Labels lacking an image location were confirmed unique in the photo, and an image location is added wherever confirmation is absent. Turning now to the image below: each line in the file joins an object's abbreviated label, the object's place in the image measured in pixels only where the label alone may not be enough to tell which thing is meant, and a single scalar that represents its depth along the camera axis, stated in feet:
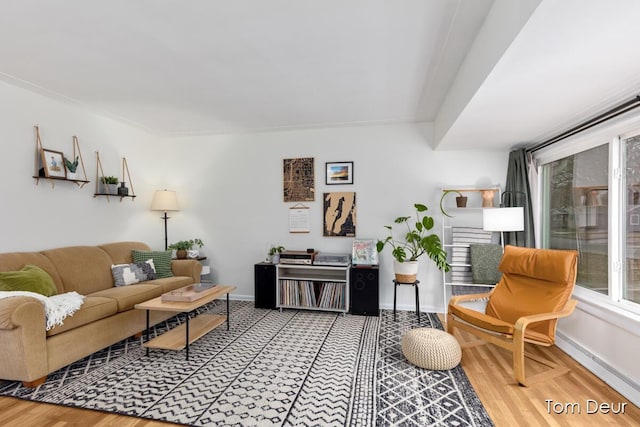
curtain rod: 7.27
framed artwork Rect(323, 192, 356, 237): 14.42
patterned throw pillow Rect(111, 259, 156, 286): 11.87
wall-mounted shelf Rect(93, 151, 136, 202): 12.91
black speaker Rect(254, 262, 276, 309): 13.88
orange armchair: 7.95
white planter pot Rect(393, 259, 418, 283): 12.15
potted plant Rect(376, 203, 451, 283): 11.89
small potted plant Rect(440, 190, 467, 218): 12.93
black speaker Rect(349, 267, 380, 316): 12.93
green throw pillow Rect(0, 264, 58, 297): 8.47
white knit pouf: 8.29
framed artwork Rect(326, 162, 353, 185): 14.43
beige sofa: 7.27
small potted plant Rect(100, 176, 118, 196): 12.94
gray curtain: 11.90
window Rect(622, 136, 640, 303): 7.89
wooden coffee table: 9.00
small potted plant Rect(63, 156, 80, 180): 11.50
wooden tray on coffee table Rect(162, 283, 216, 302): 9.38
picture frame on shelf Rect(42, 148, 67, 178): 10.75
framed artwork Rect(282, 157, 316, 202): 14.85
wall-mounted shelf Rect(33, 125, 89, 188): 10.70
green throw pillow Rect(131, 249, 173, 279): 13.11
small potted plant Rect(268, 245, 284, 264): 13.98
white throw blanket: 7.77
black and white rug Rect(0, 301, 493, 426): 6.51
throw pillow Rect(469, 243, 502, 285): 12.13
